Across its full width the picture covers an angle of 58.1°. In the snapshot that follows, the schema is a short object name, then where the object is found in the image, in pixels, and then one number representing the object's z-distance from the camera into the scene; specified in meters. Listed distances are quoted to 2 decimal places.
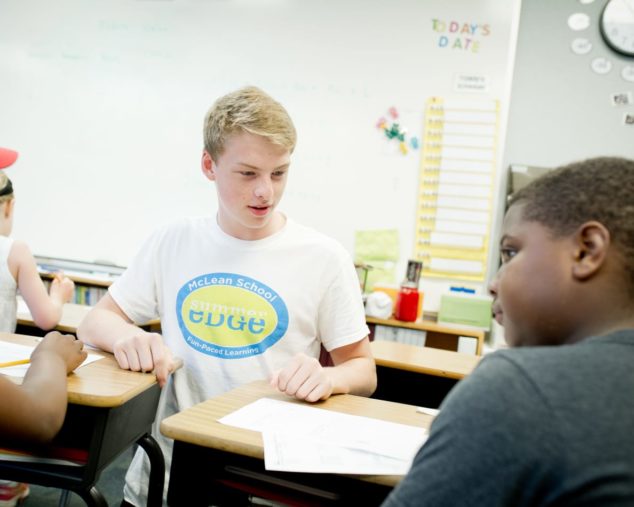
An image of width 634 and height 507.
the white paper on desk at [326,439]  0.79
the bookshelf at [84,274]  3.48
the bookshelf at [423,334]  3.08
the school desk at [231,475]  0.84
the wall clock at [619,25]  3.35
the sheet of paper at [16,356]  1.09
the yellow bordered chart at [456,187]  3.36
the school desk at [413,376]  2.08
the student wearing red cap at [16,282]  2.03
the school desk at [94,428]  1.06
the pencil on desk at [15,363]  1.12
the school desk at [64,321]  2.18
